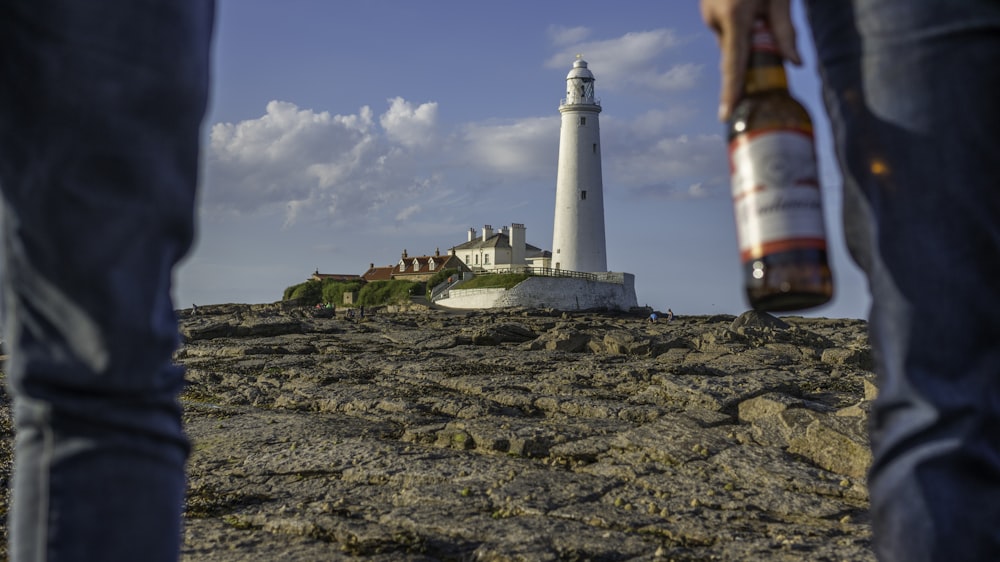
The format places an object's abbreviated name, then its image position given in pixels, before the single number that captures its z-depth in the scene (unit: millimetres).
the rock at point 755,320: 17391
